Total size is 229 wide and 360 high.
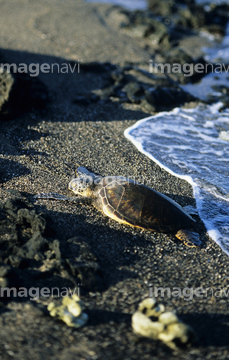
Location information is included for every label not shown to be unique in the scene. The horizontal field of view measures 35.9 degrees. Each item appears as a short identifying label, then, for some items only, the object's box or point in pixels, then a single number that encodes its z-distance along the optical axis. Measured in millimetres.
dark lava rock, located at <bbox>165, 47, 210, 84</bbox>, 10250
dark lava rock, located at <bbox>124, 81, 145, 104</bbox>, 8602
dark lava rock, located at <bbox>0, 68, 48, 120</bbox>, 6988
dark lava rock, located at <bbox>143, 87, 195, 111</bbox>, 8555
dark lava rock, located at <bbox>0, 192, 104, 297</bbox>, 3977
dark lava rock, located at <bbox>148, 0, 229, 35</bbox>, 14414
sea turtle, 4848
